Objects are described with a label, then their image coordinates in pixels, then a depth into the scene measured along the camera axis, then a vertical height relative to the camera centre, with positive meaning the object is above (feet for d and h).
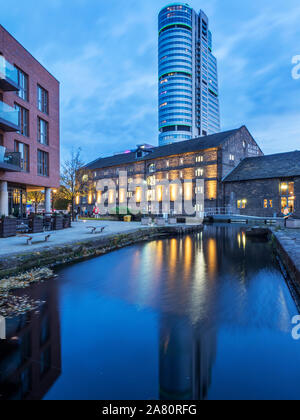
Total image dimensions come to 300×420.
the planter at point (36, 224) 46.83 -2.61
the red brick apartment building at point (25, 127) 52.31 +22.00
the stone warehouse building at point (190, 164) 117.70 +27.34
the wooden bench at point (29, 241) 30.33 -3.98
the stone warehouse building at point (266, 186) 102.83 +10.96
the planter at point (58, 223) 54.19 -2.63
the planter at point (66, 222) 58.70 -2.68
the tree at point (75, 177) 96.46 +15.25
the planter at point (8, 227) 39.73 -2.65
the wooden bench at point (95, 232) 44.50 -4.08
